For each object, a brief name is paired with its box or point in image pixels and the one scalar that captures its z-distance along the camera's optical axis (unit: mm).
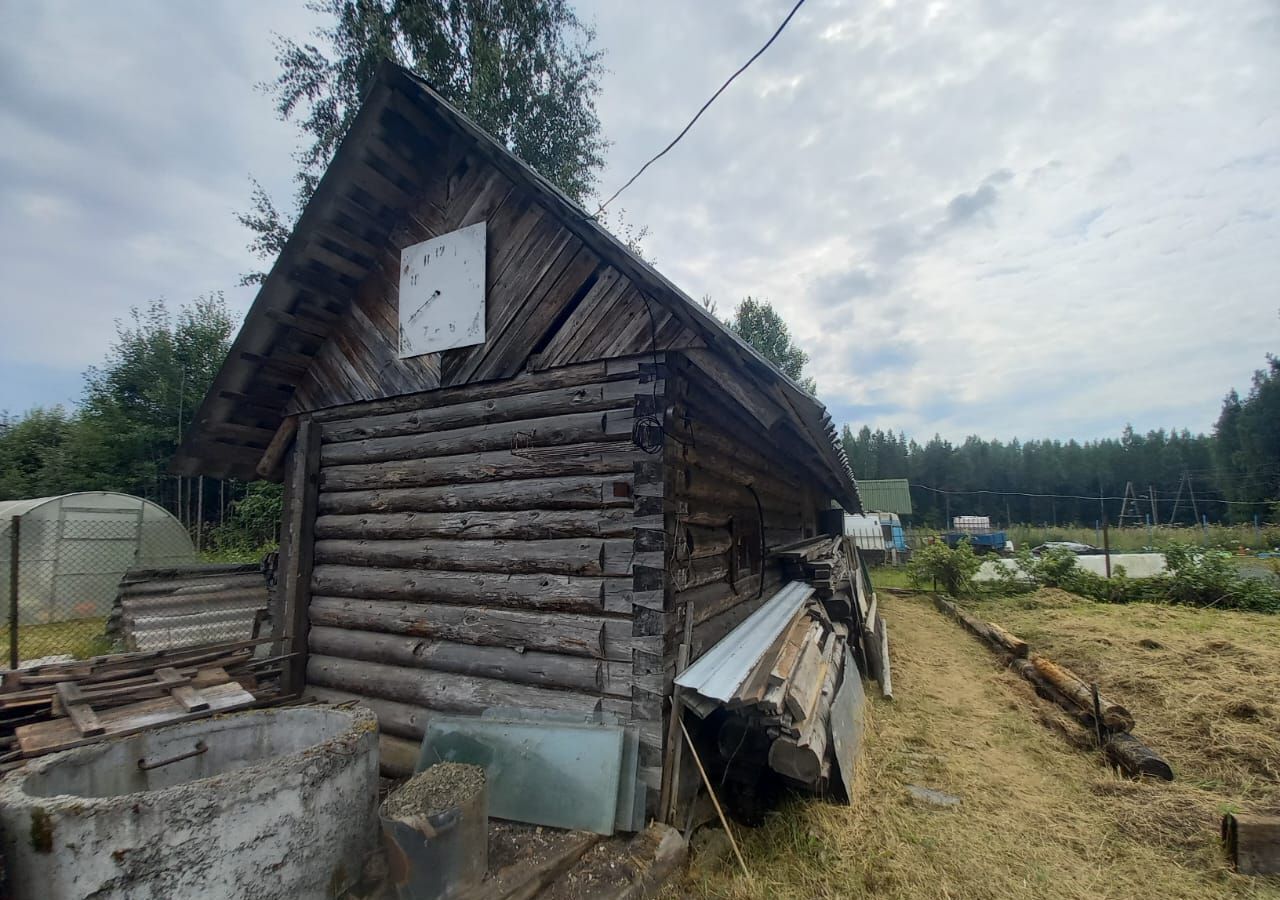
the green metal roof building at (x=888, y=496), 37312
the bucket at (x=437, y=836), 2541
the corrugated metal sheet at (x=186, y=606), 8289
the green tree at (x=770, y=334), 31578
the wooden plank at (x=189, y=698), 3650
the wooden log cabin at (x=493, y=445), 3764
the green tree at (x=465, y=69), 13109
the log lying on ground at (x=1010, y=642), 8625
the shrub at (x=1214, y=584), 11906
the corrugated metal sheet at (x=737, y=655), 3406
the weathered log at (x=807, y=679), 3348
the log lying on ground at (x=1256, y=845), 3387
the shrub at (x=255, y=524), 18453
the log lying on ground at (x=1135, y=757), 4672
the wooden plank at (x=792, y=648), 3551
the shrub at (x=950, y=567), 15719
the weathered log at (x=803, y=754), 3229
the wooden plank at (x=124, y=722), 3105
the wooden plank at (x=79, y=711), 3191
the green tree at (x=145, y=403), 19469
